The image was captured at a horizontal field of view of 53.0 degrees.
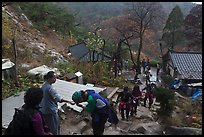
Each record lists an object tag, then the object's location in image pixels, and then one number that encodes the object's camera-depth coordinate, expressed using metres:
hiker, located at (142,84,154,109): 6.47
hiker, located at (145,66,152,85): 10.95
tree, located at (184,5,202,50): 15.63
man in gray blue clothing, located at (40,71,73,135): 2.78
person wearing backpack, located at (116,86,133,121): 4.99
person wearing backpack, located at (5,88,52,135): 1.93
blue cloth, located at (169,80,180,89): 10.00
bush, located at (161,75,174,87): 10.37
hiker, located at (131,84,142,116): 5.52
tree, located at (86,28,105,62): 10.01
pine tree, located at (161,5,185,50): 18.27
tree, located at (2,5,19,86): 7.30
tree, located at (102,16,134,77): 11.14
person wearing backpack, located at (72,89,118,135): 2.78
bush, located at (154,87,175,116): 5.37
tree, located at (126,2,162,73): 15.01
